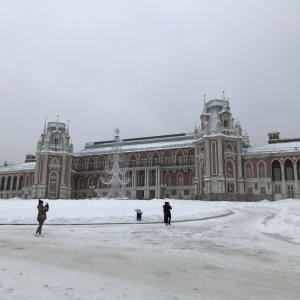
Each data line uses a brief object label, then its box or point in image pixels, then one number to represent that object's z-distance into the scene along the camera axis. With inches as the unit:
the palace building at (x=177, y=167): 2442.2
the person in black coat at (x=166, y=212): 803.4
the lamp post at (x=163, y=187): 2699.3
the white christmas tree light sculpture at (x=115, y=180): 2013.9
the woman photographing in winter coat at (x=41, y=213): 598.2
